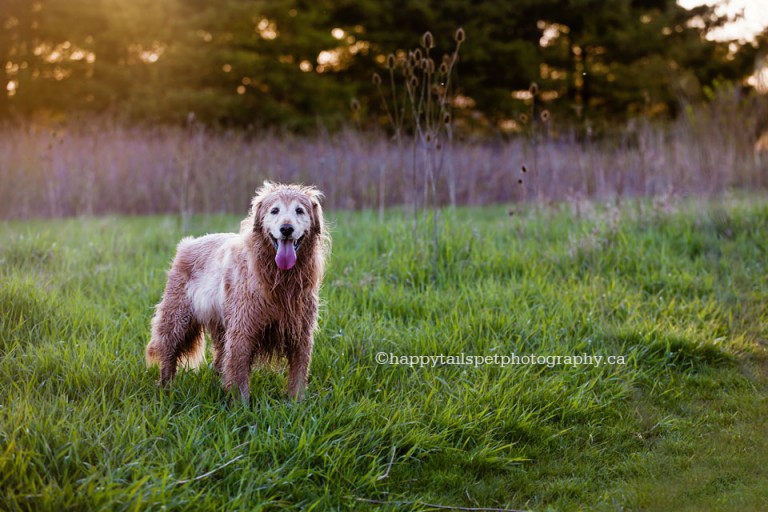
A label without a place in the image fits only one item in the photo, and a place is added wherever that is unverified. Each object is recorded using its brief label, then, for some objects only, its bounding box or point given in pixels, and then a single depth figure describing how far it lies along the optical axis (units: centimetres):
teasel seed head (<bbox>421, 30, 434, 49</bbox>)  547
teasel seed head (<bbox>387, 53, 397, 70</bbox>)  583
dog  352
